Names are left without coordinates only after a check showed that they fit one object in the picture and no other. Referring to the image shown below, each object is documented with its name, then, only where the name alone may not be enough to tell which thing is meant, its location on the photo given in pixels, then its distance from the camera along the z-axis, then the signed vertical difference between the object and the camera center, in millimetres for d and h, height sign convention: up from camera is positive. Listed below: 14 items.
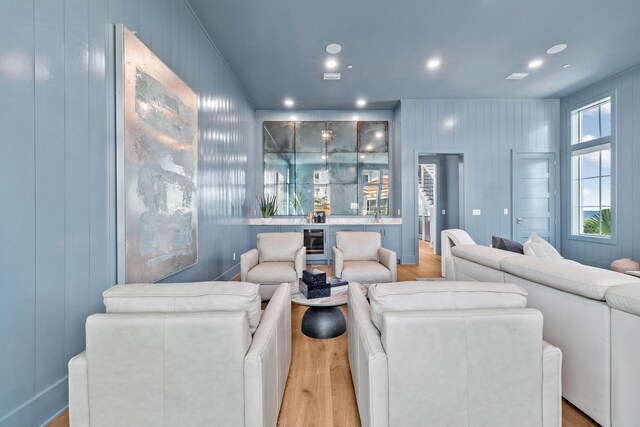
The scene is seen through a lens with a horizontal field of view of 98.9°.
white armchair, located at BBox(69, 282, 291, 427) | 1037 -604
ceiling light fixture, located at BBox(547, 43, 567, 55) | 3488 +2119
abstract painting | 1811 +381
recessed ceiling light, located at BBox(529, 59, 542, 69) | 3878 +2132
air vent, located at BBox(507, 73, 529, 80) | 4270 +2138
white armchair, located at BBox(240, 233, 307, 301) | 3093 -602
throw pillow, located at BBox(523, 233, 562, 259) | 2189 -315
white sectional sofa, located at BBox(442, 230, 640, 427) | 1282 -552
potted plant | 5457 +141
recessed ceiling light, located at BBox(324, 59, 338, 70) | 3850 +2135
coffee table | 2352 -946
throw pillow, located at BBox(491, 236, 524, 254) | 2633 -338
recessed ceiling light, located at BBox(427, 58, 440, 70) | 3838 +2130
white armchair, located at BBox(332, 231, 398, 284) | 3139 -592
